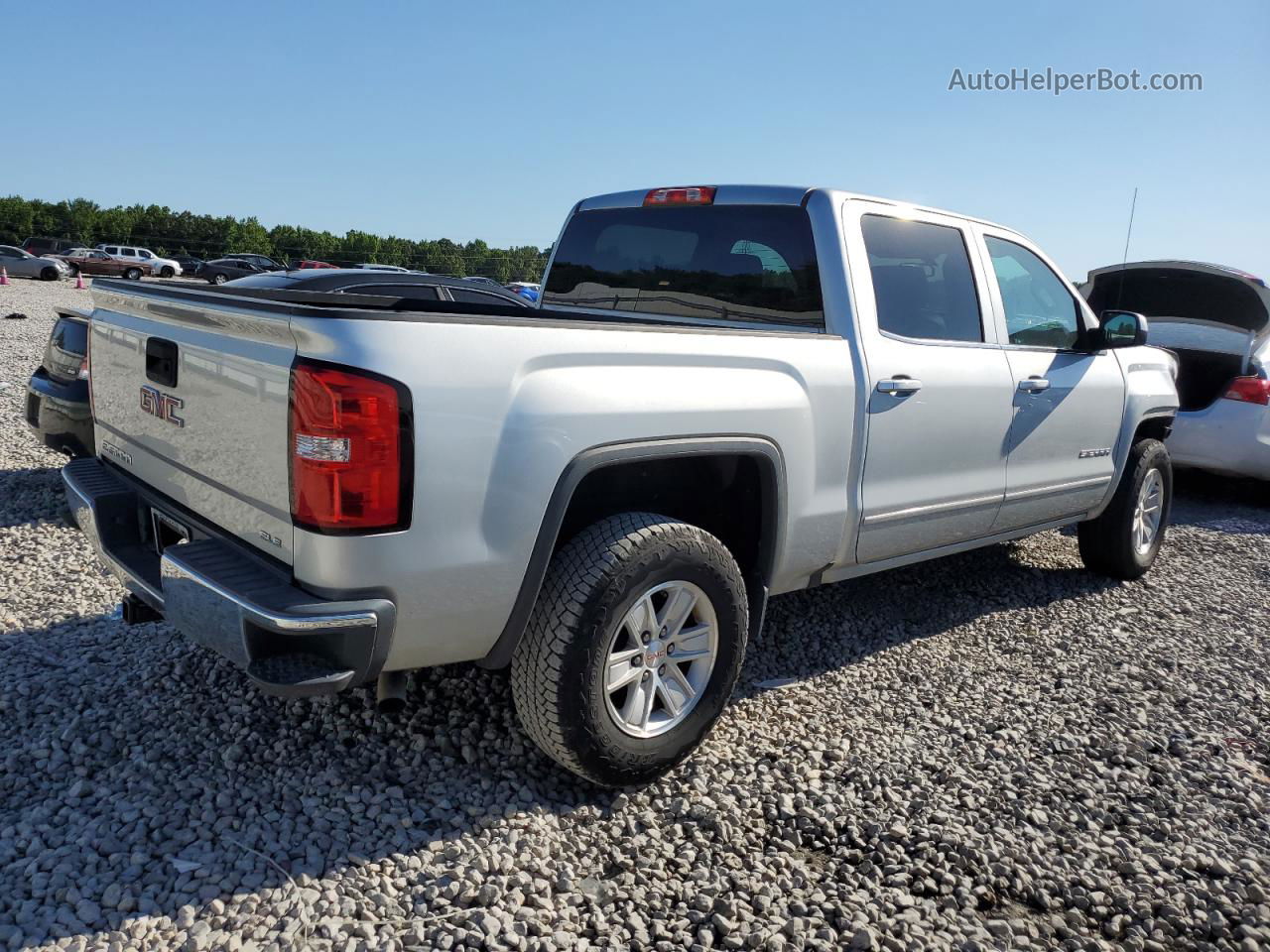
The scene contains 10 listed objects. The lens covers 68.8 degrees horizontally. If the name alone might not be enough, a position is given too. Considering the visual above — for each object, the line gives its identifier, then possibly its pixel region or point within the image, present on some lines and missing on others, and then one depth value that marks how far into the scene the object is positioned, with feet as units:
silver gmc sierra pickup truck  7.50
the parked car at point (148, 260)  134.31
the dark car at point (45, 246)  138.51
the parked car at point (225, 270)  112.37
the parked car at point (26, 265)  110.01
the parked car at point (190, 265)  140.49
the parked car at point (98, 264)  129.39
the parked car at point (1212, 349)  24.43
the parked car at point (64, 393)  16.58
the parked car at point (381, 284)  26.15
